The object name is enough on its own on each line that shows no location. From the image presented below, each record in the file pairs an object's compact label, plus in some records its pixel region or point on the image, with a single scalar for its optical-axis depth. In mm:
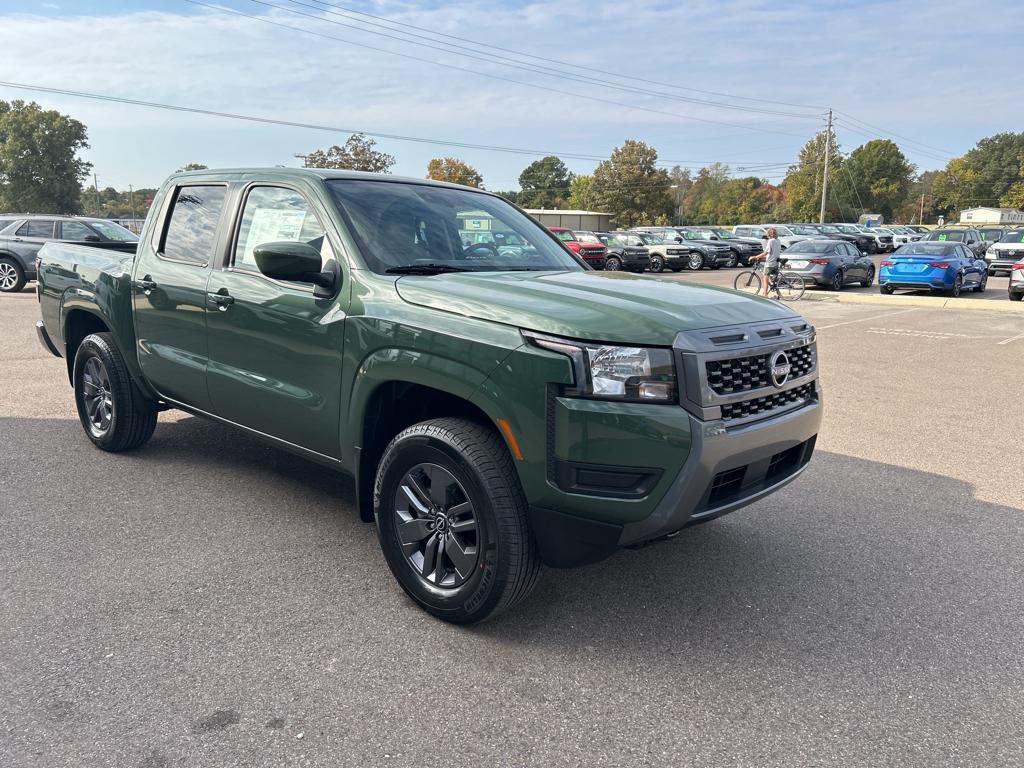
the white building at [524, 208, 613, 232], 71231
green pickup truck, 2842
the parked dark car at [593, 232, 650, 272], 31016
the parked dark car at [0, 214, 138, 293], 17297
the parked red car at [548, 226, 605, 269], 29734
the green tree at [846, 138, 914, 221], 114938
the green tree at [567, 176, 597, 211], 128875
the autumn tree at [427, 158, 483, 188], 87688
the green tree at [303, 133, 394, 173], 62469
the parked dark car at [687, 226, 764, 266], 36062
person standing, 19656
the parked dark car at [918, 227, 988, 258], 36031
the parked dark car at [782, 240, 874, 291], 23047
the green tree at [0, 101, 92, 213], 67500
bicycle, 20703
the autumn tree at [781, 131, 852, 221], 103719
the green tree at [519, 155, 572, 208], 147625
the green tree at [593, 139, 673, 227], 86000
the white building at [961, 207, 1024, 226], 109625
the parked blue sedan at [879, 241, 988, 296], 20984
